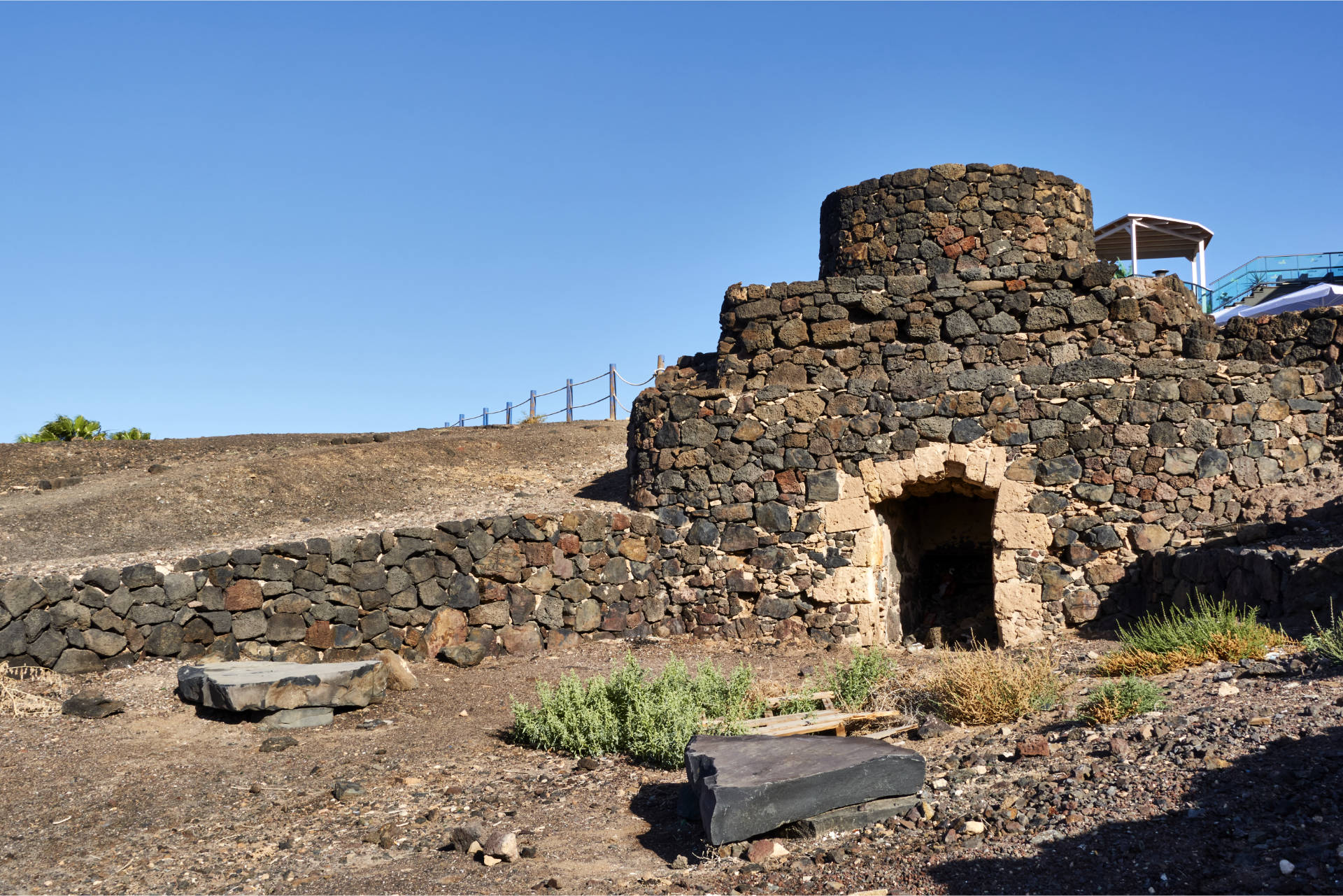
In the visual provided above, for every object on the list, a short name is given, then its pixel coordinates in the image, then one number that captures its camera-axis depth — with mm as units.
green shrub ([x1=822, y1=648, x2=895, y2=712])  7027
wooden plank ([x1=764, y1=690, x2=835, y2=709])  7066
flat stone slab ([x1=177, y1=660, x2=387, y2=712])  7070
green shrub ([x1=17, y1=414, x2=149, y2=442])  17594
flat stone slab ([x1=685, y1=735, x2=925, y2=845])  4531
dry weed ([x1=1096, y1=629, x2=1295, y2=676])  6375
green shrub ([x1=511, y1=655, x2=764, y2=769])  6289
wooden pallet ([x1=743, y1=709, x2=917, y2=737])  6289
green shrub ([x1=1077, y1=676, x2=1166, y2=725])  5469
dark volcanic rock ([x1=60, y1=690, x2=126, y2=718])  7141
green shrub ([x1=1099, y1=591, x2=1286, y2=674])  6445
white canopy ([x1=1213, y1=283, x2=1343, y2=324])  14289
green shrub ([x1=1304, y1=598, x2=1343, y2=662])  5652
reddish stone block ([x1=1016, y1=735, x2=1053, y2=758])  5188
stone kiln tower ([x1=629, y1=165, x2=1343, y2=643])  9172
